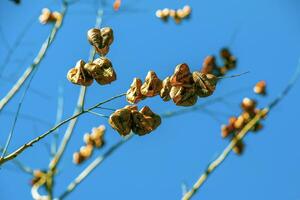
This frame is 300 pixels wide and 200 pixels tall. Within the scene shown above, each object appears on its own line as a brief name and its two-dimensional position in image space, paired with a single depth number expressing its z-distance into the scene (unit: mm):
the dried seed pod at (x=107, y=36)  4195
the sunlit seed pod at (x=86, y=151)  8479
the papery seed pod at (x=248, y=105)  8358
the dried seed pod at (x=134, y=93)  3808
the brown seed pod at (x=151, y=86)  3748
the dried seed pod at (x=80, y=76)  3872
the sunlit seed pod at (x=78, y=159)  8473
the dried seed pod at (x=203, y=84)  3624
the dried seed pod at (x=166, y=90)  3719
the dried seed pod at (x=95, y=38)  4186
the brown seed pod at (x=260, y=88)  8994
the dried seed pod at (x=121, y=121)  3789
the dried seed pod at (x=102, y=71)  3802
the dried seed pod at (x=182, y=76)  3599
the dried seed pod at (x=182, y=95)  3650
